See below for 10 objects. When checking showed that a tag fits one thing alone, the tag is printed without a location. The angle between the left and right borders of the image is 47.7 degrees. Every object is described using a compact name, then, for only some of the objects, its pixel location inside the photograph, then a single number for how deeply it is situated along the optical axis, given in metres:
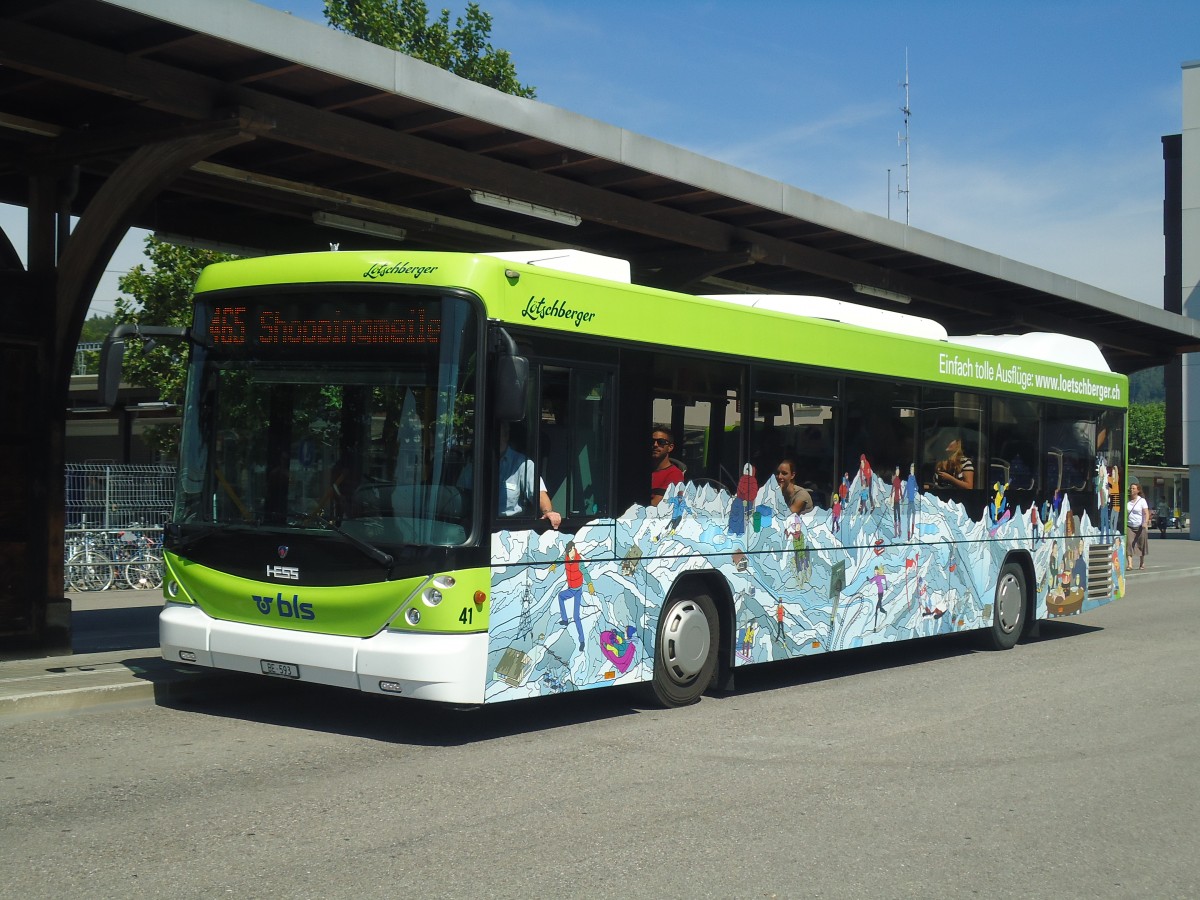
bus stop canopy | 9.82
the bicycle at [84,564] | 21.28
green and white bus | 8.27
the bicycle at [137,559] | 21.75
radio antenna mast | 30.89
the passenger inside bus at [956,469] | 13.23
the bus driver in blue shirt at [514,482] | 8.48
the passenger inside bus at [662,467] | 9.80
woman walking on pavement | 28.83
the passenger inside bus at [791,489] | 11.04
